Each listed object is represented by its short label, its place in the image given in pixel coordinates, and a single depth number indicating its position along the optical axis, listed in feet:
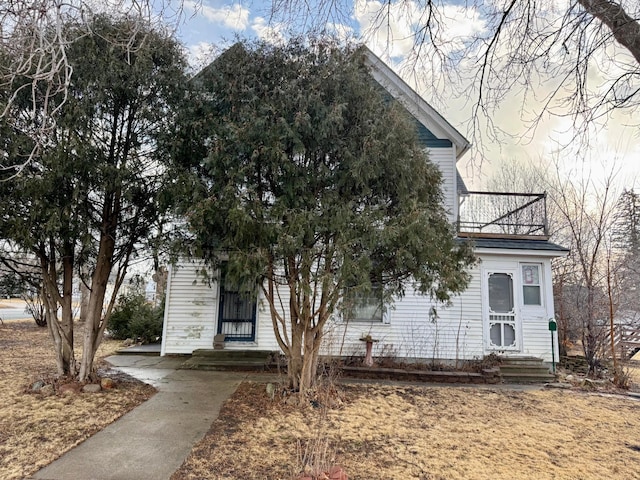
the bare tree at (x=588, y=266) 30.83
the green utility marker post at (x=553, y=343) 28.77
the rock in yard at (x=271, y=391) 19.97
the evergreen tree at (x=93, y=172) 17.53
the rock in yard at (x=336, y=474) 10.53
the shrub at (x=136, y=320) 38.60
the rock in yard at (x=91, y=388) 19.93
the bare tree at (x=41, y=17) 8.29
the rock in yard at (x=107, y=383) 20.74
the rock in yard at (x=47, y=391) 19.17
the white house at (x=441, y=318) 31.58
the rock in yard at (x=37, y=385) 19.56
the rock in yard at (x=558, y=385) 25.98
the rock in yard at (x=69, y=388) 19.42
